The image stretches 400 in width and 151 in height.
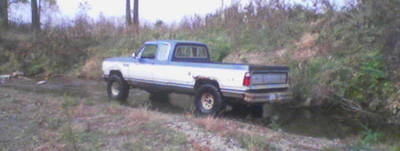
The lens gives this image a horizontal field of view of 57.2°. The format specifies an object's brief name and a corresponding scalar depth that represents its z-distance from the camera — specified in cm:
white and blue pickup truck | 816
